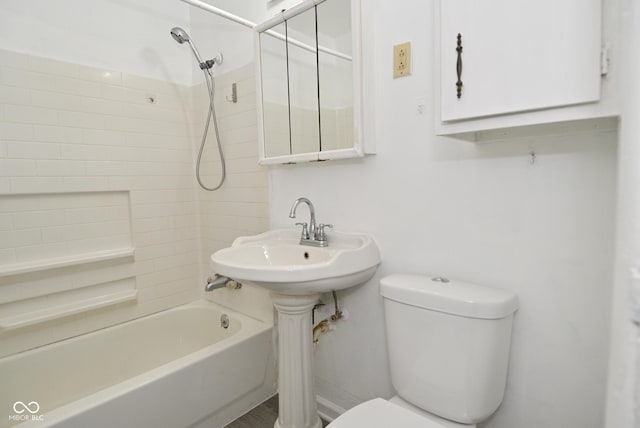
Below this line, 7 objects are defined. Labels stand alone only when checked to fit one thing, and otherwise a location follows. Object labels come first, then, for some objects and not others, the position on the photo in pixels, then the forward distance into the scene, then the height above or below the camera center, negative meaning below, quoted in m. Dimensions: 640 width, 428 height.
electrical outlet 1.26 +0.46
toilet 0.98 -0.52
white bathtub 1.31 -0.86
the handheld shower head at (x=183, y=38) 1.89 +0.84
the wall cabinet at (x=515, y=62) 0.77 +0.29
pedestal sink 1.17 -0.33
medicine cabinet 1.40 +0.46
